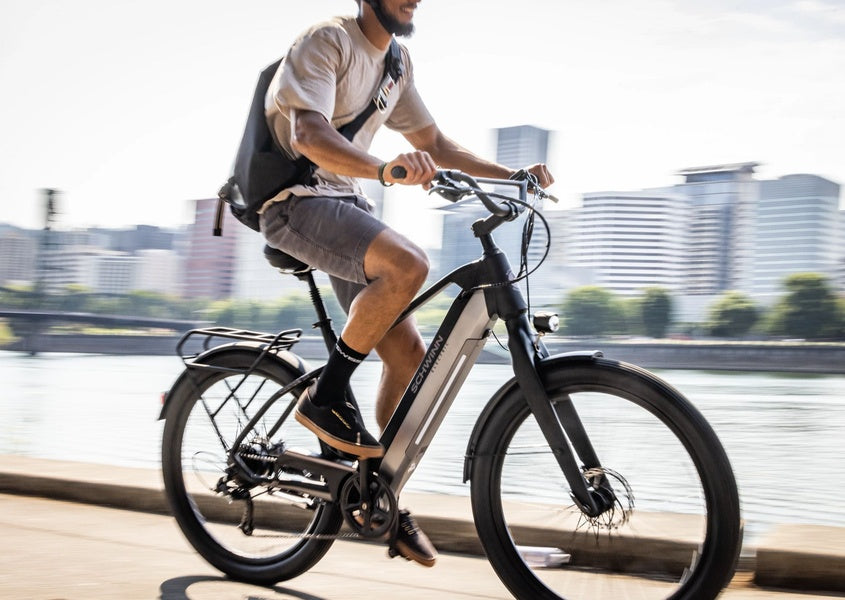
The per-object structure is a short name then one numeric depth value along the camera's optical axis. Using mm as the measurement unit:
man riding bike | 2576
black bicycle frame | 2447
